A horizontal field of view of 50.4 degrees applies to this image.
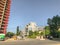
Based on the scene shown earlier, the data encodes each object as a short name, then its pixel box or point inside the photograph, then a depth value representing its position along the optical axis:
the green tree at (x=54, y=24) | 32.81
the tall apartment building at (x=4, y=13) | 25.67
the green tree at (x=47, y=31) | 36.70
